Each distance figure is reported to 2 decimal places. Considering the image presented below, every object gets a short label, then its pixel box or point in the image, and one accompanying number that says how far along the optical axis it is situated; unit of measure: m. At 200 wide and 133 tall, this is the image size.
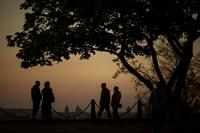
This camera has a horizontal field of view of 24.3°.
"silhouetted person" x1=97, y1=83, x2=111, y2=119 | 29.36
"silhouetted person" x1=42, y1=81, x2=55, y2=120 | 27.97
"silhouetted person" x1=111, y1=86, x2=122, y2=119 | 29.53
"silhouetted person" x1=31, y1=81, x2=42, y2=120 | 27.70
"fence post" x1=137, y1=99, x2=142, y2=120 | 33.66
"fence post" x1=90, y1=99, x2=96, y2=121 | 30.94
